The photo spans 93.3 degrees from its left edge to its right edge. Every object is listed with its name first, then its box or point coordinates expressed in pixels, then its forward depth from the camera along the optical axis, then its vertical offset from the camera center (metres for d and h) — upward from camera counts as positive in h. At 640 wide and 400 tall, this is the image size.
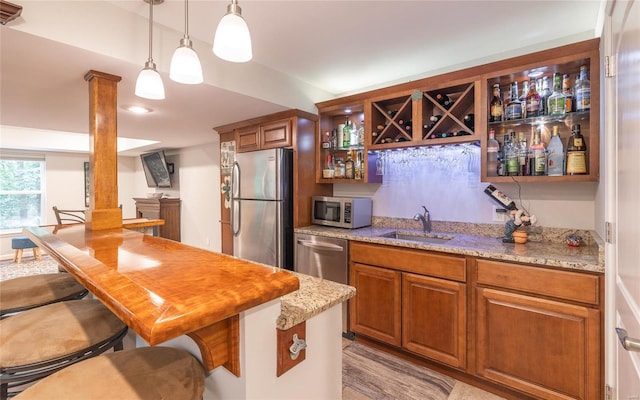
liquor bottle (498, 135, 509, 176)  2.20 +0.29
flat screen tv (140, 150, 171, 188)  5.82 +0.58
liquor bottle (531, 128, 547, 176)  2.06 +0.27
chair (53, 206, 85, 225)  5.99 -0.41
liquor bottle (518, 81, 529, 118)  2.12 +0.72
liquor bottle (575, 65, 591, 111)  1.88 +0.66
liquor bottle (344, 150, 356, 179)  3.05 +0.29
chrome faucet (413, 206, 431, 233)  2.67 -0.19
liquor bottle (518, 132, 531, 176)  2.13 +0.27
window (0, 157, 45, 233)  5.84 +0.10
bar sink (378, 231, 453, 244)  2.50 -0.35
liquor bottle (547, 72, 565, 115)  1.97 +0.64
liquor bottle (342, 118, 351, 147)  3.07 +0.64
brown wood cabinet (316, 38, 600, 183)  1.86 +0.72
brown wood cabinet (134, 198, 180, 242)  5.49 -0.26
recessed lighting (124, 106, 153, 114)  2.83 +0.85
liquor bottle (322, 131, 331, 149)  3.21 +0.61
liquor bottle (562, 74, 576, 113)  1.95 +0.67
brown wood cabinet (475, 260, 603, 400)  1.59 -0.76
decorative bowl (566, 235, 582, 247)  1.99 -0.29
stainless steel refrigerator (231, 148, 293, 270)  2.97 -0.09
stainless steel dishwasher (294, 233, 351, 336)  2.55 -0.54
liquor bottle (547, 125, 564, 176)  2.01 +0.28
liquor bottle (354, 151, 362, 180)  3.00 +0.30
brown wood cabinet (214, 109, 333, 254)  3.01 +0.59
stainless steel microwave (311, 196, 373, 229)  2.83 -0.14
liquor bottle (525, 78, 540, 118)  2.07 +0.66
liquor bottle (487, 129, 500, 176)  2.20 +0.32
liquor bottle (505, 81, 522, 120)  2.13 +0.64
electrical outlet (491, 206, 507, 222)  2.40 -0.14
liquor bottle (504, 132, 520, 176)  2.15 +0.29
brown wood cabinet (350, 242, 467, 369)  2.01 -0.75
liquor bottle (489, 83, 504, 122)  2.19 +0.65
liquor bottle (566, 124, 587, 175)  1.89 +0.28
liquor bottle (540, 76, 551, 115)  2.06 +0.70
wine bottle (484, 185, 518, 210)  2.34 -0.01
